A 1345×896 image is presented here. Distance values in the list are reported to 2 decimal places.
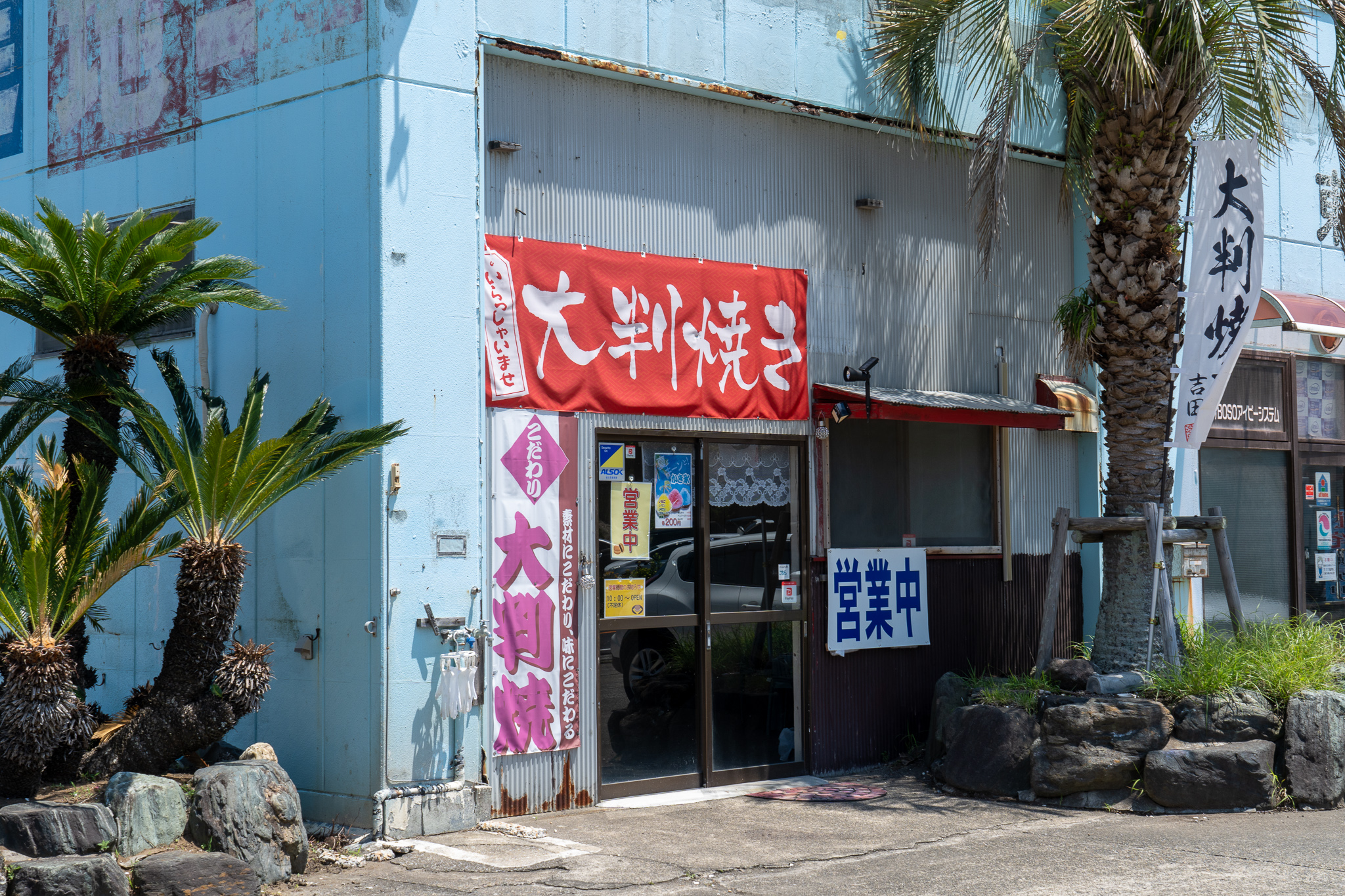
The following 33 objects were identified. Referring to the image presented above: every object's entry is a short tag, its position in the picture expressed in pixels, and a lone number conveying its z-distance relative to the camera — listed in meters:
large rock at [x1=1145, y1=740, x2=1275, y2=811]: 8.73
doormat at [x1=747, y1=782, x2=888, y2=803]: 9.35
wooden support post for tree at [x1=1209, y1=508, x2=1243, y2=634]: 10.19
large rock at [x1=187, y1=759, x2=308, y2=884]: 6.91
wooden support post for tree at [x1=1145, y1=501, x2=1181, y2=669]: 9.72
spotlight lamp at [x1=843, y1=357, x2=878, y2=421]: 9.81
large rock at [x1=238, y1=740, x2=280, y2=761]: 7.63
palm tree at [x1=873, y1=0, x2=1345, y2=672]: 9.58
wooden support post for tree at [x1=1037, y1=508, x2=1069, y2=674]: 9.95
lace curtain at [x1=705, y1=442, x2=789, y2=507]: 9.72
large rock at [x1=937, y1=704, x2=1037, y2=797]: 9.19
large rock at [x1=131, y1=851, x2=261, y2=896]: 6.46
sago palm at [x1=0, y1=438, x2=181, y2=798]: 7.05
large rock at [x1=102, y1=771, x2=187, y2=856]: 6.87
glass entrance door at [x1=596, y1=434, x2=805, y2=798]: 9.16
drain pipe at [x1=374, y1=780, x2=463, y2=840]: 7.81
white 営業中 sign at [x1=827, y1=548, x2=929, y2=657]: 10.28
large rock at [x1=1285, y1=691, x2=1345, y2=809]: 8.86
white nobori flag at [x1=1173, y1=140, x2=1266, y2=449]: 9.86
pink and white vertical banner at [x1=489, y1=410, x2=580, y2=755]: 8.53
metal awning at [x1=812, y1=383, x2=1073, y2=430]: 9.97
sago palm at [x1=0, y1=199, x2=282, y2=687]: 7.61
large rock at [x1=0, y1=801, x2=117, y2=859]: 6.63
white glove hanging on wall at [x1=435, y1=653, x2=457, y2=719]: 8.05
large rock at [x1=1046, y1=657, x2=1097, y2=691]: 9.43
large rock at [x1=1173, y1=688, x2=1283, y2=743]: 8.94
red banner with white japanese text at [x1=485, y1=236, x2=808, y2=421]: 8.71
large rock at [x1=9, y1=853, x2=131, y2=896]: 6.20
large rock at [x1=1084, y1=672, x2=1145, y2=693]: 9.32
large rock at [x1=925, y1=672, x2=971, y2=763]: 9.95
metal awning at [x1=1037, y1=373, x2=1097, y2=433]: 11.68
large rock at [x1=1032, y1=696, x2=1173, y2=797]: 8.91
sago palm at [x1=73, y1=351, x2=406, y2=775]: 7.50
